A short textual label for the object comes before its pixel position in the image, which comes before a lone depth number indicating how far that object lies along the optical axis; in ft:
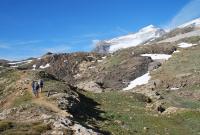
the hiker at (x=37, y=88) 109.83
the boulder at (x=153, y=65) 280.81
